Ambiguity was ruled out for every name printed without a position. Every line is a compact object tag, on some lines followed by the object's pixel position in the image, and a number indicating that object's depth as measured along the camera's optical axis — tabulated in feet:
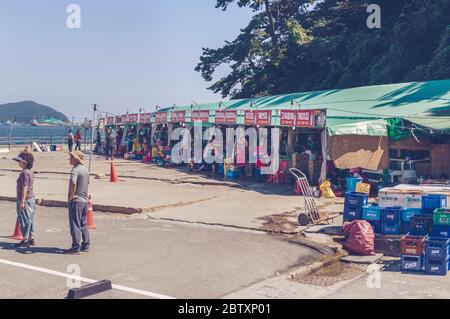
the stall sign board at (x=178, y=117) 90.53
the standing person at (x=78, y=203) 34.37
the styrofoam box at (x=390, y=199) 40.50
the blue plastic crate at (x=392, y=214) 38.93
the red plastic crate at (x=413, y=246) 32.71
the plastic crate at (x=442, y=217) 35.52
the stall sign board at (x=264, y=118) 70.59
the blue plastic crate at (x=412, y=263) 32.63
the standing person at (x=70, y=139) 125.18
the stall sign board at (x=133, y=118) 109.91
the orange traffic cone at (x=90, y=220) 43.45
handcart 44.86
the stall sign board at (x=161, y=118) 97.11
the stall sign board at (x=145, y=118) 104.06
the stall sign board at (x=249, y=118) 73.77
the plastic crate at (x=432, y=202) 38.18
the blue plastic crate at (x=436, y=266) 32.01
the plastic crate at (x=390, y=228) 38.81
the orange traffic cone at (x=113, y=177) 73.56
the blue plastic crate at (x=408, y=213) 38.86
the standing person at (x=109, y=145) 115.03
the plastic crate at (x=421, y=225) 36.76
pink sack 36.99
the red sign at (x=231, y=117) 77.48
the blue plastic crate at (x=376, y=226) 39.69
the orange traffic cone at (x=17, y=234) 39.17
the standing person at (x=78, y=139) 128.77
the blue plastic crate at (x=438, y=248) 32.12
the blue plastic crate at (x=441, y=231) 35.65
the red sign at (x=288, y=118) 66.90
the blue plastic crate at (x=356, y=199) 41.29
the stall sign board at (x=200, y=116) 84.23
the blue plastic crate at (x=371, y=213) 39.88
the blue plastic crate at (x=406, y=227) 38.62
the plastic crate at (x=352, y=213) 41.34
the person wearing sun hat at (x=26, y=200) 36.01
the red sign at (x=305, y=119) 63.98
